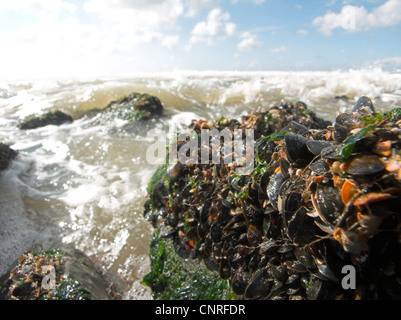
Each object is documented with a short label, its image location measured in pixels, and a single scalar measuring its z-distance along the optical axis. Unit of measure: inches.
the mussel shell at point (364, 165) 6.9
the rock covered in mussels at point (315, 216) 6.7
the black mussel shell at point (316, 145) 8.9
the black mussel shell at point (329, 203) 7.4
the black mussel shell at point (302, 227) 8.4
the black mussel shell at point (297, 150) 9.5
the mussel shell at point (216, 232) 13.0
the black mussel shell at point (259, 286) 9.6
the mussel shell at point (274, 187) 9.8
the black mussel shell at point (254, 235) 10.7
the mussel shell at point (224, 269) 12.5
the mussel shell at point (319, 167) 8.2
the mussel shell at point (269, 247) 9.7
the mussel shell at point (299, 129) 11.1
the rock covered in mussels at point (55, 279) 15.1
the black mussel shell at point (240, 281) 10.7
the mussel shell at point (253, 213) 11.0
